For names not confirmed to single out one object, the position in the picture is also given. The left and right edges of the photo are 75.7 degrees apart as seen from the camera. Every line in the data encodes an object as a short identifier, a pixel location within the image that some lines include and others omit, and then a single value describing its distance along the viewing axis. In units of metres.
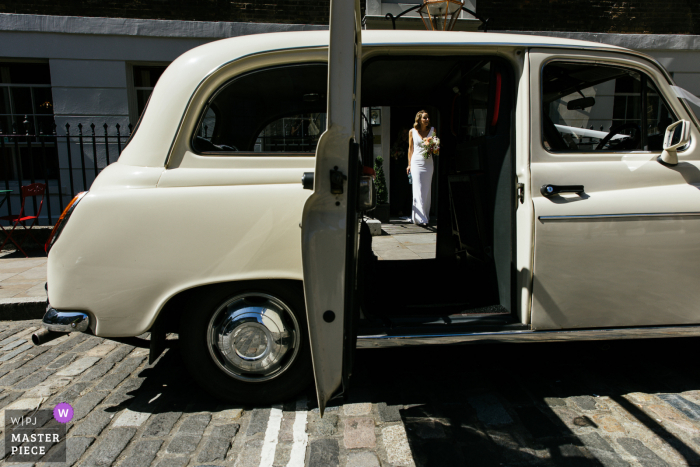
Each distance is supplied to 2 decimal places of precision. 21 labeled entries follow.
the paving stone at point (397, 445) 2.08
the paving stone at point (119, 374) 2.80
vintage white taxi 2.29
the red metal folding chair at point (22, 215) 6.31
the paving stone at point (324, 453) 2.06
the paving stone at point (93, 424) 2.32
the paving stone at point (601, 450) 2.03
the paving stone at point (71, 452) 2.09
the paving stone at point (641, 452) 2.03
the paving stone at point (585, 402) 2.48
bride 7.66
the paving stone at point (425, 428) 2.25
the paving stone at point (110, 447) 2.09
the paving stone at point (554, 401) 2.51
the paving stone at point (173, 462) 2.06
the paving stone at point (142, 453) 2.08
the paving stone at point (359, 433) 2.19
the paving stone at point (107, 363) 2.94
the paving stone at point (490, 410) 2.36
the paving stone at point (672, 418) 2.27
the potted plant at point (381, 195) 8.83
